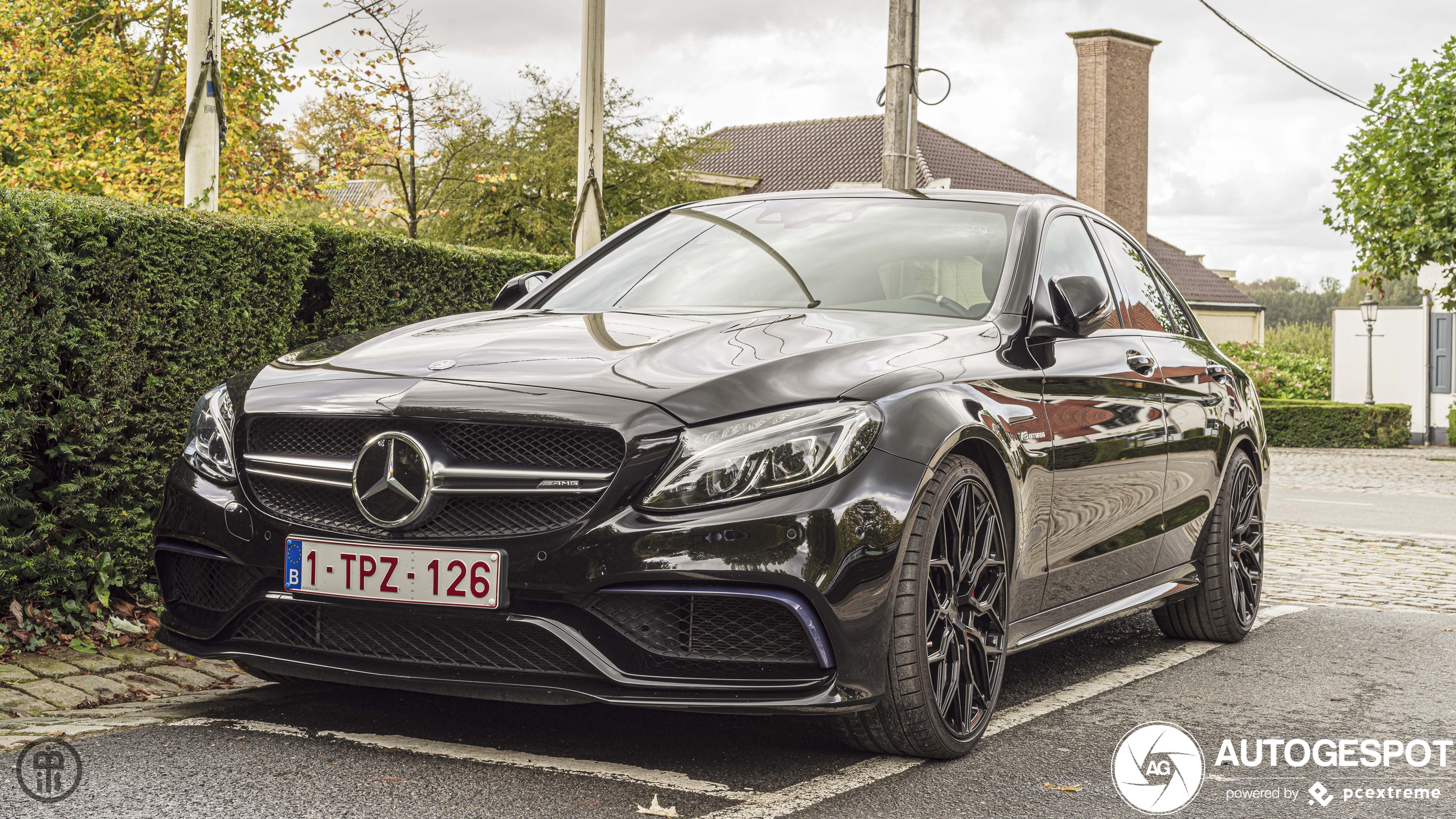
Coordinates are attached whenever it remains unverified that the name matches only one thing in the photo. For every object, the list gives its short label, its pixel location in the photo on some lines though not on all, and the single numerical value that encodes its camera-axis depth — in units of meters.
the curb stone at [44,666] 4.88
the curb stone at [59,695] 4.56
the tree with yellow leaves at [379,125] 20.89
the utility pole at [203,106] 8.62
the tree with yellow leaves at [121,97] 20.08
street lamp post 37.69
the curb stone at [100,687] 4.70
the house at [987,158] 48.75
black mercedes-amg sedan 3.45
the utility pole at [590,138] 11.29
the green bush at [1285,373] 41.23
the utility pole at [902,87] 13.05
